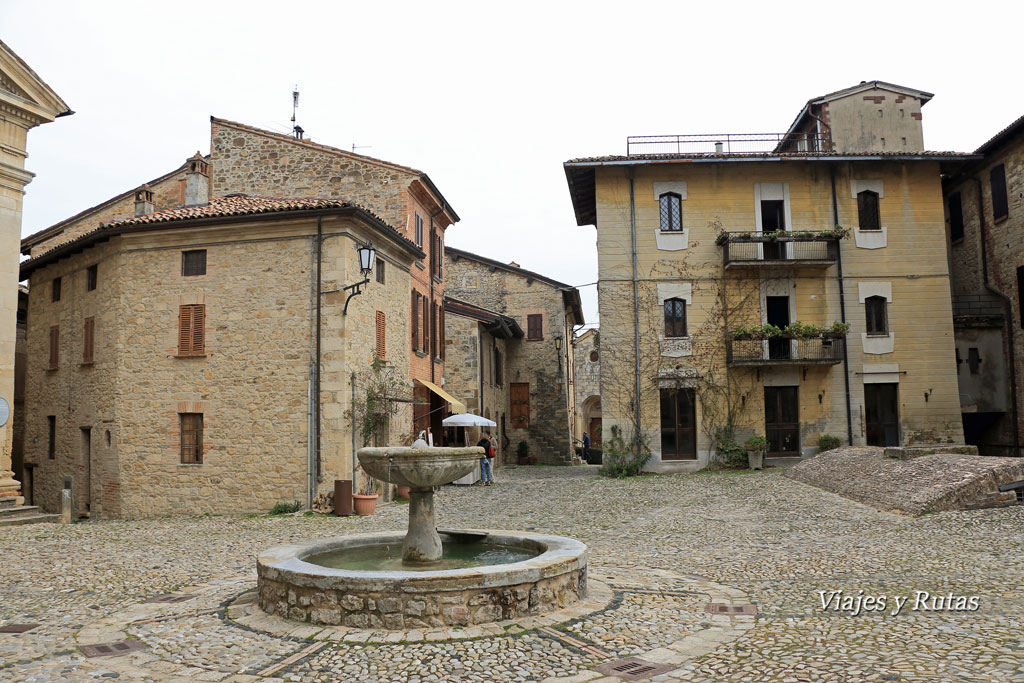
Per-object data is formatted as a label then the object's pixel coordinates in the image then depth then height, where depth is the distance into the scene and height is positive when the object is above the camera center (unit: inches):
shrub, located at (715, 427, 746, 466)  852.0 -48.5
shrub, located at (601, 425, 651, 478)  850.8 -53.0
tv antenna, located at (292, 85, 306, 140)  1087.6 +400.3
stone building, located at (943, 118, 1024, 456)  866.1 +123.0
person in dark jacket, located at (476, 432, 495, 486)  869.9 -69.1
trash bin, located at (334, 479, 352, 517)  602.5 -66.5
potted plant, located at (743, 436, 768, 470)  844.6 -53.0
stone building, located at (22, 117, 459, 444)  861.8 +263.6
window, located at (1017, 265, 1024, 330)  858.8 +120.1
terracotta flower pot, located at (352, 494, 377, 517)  613.3 -72.3
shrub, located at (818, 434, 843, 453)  856.3 -44.6
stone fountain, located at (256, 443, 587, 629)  243.8 -56.1
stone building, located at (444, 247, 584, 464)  1307.8 +108.2
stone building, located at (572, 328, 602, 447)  1844.2 +66.5
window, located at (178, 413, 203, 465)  653.3 -19.2
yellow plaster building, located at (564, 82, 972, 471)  870.4 +124.0
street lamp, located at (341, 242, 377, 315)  589.6 +119.6
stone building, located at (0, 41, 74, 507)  578.9 +182.0
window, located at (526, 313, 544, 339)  1346.0 +145.3
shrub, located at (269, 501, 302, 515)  619.2 -74.8
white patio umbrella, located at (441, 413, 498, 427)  833.5 -10.7
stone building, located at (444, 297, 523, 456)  1064.8 +81.3
